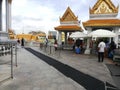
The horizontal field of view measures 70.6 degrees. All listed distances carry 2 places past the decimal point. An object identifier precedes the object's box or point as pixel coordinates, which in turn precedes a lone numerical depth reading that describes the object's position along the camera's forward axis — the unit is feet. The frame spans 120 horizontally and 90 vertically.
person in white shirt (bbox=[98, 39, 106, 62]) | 20.12
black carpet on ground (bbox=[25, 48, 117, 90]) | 9.83
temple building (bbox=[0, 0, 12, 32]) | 23.75
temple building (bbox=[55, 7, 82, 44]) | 39.09
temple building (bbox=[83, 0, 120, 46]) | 28.76
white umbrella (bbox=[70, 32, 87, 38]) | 30.81
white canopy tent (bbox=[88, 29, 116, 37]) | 24.47
